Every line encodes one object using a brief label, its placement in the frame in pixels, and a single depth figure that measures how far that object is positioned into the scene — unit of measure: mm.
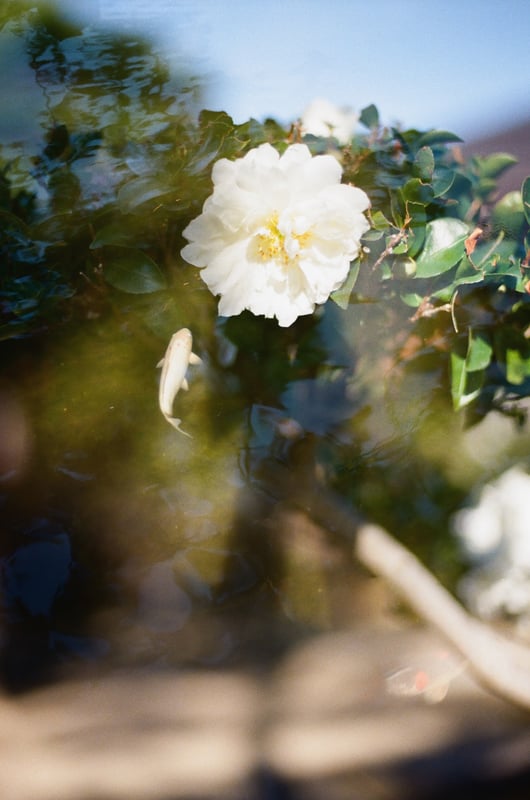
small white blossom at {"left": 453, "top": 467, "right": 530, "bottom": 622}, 950
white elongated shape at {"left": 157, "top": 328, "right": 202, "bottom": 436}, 923
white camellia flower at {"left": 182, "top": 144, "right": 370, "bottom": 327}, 888
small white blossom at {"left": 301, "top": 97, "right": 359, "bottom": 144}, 926
